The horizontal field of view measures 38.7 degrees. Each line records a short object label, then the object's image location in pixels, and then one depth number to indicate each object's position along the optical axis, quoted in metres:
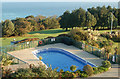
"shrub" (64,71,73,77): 12.15
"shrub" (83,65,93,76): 12.59
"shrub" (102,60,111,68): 13.82
